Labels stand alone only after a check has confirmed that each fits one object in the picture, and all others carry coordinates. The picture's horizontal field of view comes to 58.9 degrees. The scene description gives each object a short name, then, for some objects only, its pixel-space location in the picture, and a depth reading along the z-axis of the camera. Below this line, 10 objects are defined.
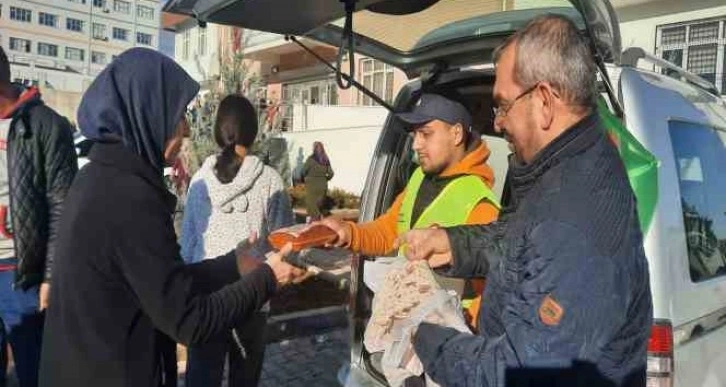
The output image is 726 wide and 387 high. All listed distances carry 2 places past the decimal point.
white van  2.12
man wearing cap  2.53
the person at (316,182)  12.28
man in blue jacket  1.32
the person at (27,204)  3.13
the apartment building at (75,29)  73.31
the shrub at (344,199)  14.48
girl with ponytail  3.42
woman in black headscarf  1.81
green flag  1.89
